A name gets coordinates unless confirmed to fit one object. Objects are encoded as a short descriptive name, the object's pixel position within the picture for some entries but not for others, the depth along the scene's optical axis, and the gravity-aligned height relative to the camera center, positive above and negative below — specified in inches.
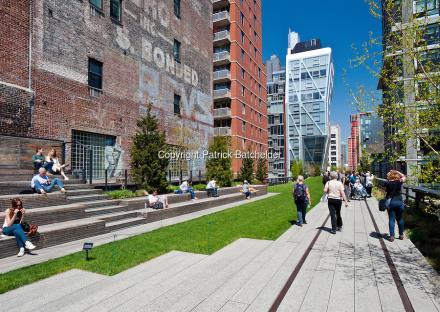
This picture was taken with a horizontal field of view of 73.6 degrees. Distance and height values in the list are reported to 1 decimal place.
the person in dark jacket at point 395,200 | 324.5 -41.3
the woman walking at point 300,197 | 417.1 -46.7
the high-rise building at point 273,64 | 4635.8 +1587.5
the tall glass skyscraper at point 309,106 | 4200.3 +831.5
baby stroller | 765.4 -74.7
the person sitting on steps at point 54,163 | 495.0 +4.8
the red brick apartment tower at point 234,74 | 1606.8 +517.4
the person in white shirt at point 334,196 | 368.5 -40.6
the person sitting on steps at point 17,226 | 280.7 -57.4
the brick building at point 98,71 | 521.0 +217.8
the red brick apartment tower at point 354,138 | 7445.9 +648.4
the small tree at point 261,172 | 1360.2 -35.5
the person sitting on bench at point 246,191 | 885.9 -80.0
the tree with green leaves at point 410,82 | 215.5 +62.3
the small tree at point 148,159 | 605.6 +12.8
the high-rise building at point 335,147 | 7485.2 +436.3
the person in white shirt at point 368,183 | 836.0 -55.6
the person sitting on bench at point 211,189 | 764.6 -63.1
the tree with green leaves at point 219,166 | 949.2 -4.2
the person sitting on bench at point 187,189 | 677.9 -56.3
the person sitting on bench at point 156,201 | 512.1 -63.4
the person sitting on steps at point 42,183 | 401.7 -24.6
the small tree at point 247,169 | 1167.9 -18.2
